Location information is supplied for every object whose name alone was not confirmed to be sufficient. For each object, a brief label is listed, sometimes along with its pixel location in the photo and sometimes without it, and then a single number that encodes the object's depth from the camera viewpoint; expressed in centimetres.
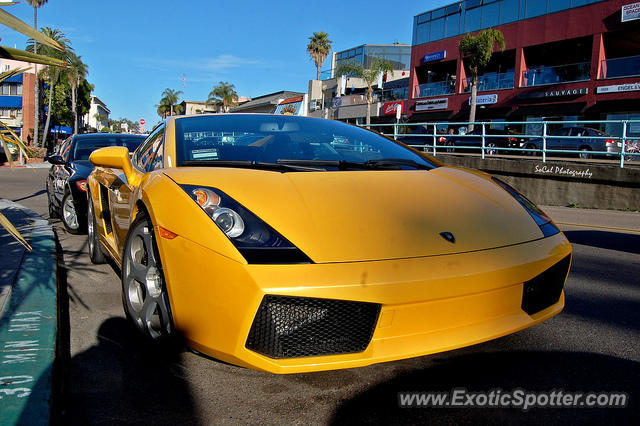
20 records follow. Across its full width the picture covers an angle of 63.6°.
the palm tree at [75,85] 6109
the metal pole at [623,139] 1130
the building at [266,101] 7431
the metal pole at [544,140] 1274
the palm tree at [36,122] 4369
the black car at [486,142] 1977
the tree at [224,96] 9250
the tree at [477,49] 3019
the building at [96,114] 13191
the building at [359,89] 4353
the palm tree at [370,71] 4091
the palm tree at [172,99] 12744
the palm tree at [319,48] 5719
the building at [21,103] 6109
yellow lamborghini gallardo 199
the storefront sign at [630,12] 2515
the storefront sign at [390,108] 4059
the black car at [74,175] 598
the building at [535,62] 2627
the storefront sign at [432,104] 3538
